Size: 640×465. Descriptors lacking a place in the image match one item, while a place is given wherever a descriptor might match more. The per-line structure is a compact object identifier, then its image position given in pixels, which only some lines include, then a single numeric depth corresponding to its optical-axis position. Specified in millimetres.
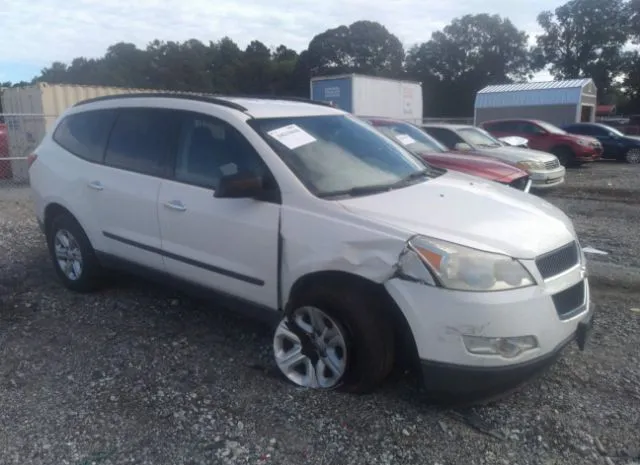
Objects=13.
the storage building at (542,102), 28375
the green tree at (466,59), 61375
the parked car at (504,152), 10719
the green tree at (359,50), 68875
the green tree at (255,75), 62125
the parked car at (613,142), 19281
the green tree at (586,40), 59062
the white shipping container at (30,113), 12945
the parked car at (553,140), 17375
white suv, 2885
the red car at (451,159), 7941
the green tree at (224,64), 63125
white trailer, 20127
